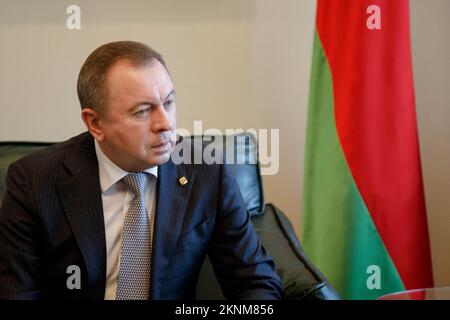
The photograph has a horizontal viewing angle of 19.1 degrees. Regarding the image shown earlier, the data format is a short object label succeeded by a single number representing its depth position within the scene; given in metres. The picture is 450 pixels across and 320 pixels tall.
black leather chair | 2.61
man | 2.56
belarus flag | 3.00
